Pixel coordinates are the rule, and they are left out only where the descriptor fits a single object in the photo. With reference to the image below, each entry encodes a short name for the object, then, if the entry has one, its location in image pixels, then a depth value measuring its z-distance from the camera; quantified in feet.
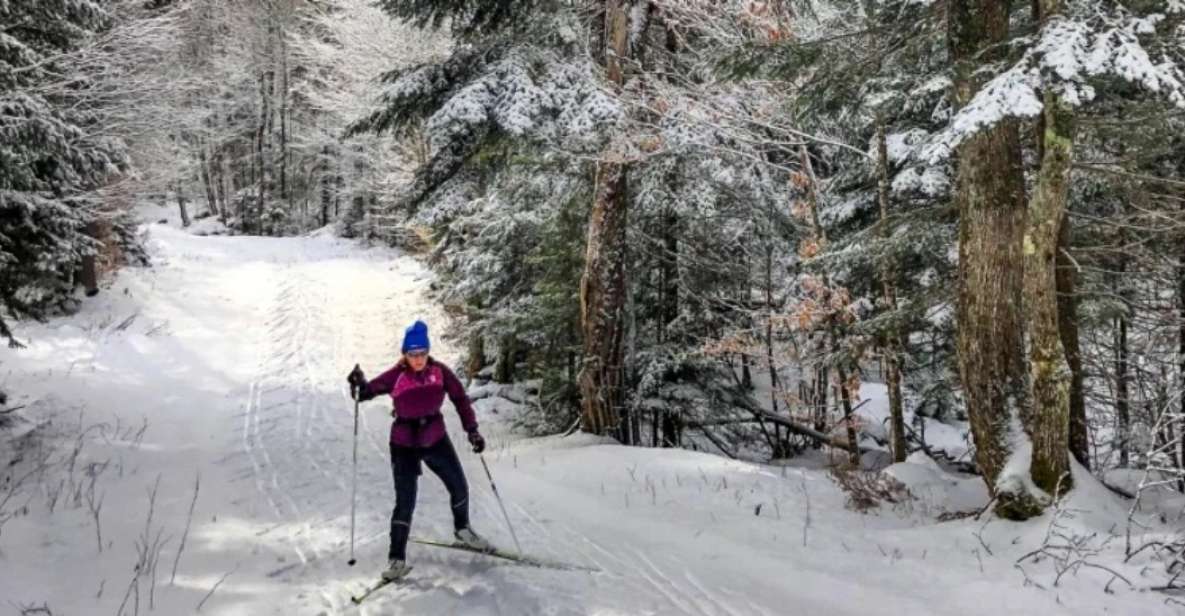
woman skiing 19.51
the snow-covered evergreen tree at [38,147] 25.95
